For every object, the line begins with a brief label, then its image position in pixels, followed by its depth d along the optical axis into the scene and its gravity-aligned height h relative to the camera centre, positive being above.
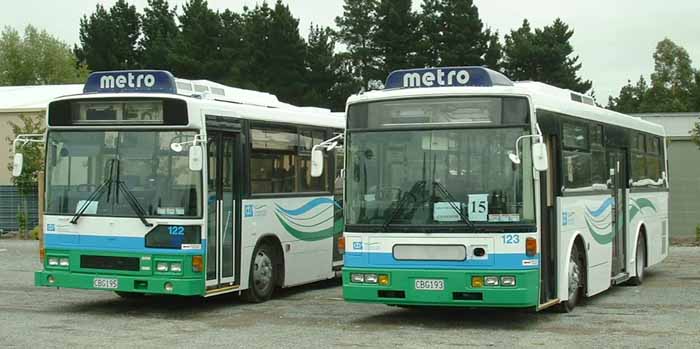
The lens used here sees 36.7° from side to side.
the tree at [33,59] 88.31 +12.82
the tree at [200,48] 61.09 +9.62
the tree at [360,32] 60.50 +10.95
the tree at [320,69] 60.97 +8.14
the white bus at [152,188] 13.72 +0.28
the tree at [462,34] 57.22 +9.54
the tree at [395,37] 58.75 +9.64
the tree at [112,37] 76.69 +12.70
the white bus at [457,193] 12.15 +0.16
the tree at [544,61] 59.06 +8.26
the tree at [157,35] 66.31 +12.23
